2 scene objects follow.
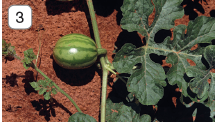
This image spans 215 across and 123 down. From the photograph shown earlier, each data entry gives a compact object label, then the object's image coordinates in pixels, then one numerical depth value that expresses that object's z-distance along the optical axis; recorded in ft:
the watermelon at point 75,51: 8.23
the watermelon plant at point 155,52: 7.65
